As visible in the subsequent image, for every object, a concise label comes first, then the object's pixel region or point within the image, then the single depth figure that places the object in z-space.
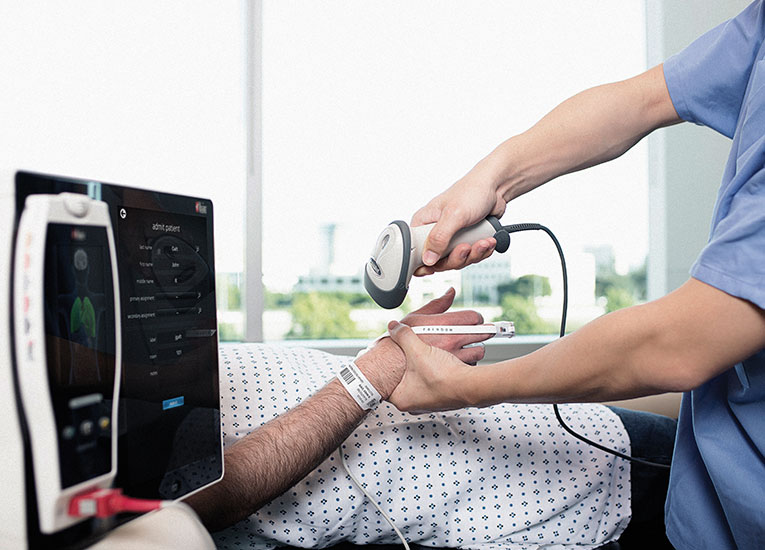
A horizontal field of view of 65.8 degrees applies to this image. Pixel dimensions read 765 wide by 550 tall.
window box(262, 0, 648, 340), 2.25
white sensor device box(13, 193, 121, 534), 0.46
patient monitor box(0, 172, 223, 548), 0.46
